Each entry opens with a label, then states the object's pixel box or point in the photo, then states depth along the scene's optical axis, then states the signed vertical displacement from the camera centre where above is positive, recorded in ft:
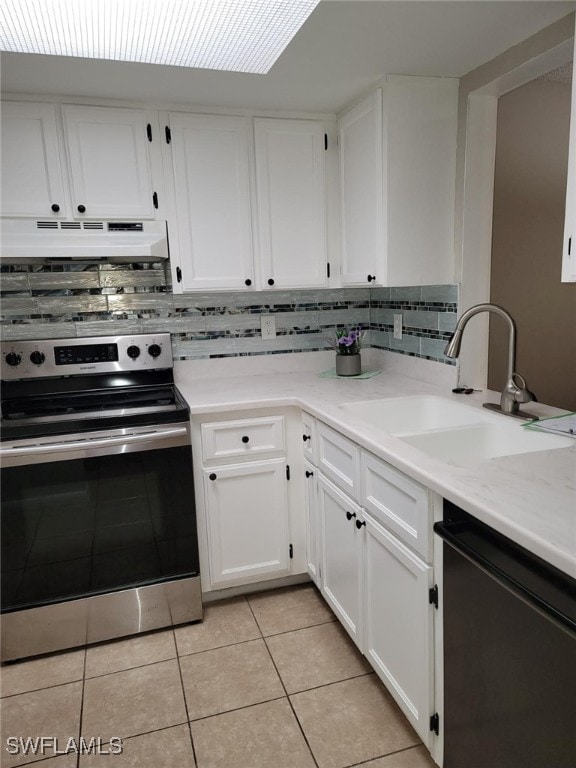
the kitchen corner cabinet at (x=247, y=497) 7.07 -2.84
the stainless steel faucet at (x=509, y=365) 5.63 -0.90
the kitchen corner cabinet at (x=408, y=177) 6.76 +1.44
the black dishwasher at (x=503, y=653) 3.08 -2.46
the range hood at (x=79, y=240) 6.73 +0.75
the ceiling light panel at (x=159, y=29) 4.68 +2.56
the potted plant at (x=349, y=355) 8.47 -1.08
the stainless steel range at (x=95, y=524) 6.18 -2.77
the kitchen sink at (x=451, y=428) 5.43 -1.64
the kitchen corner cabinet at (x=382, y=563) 4.51 -2.78
